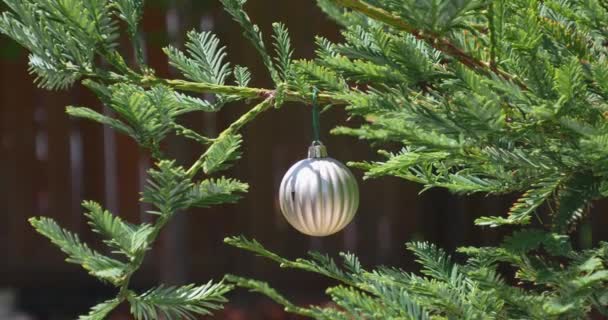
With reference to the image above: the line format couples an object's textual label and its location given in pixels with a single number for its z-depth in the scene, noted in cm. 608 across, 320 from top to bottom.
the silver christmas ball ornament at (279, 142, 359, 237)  252
